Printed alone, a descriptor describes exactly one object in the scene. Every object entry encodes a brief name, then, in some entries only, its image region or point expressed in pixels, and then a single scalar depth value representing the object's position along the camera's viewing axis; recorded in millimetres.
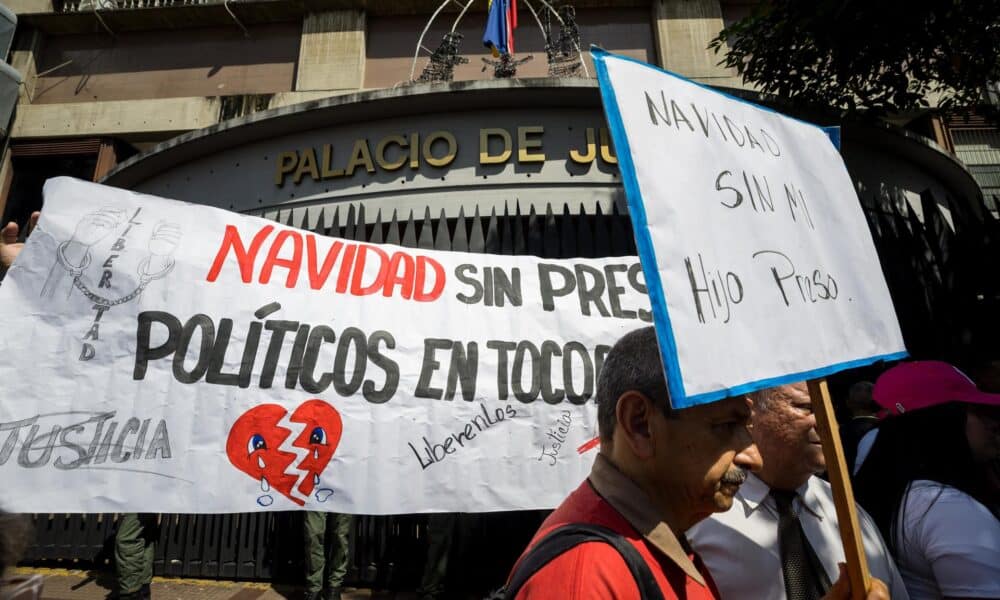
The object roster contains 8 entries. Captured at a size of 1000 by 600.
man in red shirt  1103
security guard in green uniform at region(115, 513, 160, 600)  4055
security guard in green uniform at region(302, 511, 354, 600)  4367
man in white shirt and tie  1663
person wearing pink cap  1573
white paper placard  1135
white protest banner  2287
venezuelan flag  8602
